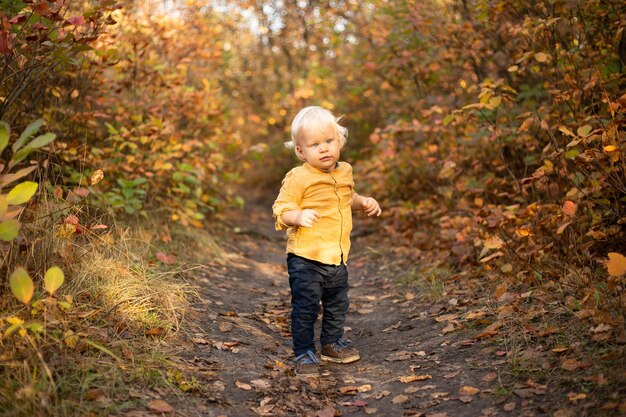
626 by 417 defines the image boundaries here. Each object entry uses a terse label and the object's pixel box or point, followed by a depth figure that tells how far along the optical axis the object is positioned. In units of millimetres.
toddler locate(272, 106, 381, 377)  3863
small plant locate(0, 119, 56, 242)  2773
